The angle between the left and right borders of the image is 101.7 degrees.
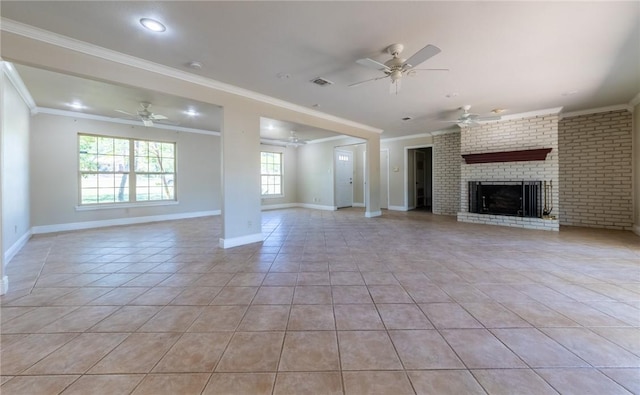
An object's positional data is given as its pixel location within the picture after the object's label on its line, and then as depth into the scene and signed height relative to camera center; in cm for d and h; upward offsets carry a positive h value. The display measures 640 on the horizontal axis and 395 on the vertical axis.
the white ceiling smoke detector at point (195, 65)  327 +169
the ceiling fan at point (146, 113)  500 +162
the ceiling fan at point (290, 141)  830 +194
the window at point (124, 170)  596 +68
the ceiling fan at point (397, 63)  268 +148
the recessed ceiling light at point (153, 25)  245 +167
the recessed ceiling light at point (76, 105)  502 +183
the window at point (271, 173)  930 +84
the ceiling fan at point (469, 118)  544 +165
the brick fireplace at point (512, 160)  566 +80
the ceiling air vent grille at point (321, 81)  382 +172
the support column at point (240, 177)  416 +32
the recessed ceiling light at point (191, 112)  544 +183
